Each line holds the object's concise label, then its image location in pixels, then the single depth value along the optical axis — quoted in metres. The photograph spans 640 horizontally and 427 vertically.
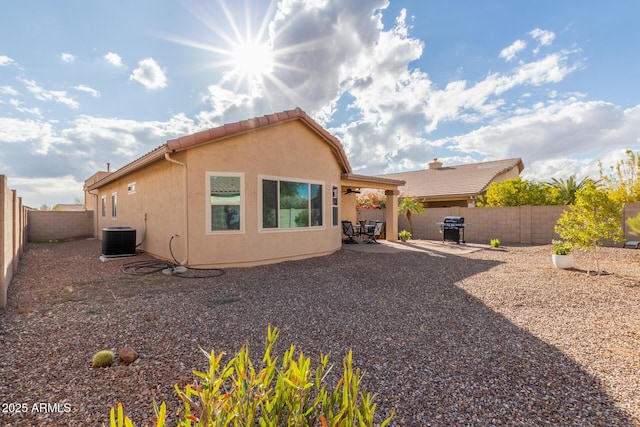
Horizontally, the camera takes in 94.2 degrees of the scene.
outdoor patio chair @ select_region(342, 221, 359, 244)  13.41
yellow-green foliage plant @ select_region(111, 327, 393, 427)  1.41
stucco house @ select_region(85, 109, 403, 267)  7.56
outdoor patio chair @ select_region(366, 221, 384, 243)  13.39
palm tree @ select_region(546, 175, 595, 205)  16.53
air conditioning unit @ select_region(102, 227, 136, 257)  9.55
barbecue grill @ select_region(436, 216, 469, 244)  14.09
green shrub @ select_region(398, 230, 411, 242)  15.20
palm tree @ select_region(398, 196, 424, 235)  16.23
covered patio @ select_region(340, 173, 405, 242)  13.58
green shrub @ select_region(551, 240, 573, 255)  8.02
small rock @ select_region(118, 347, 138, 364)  3.01
